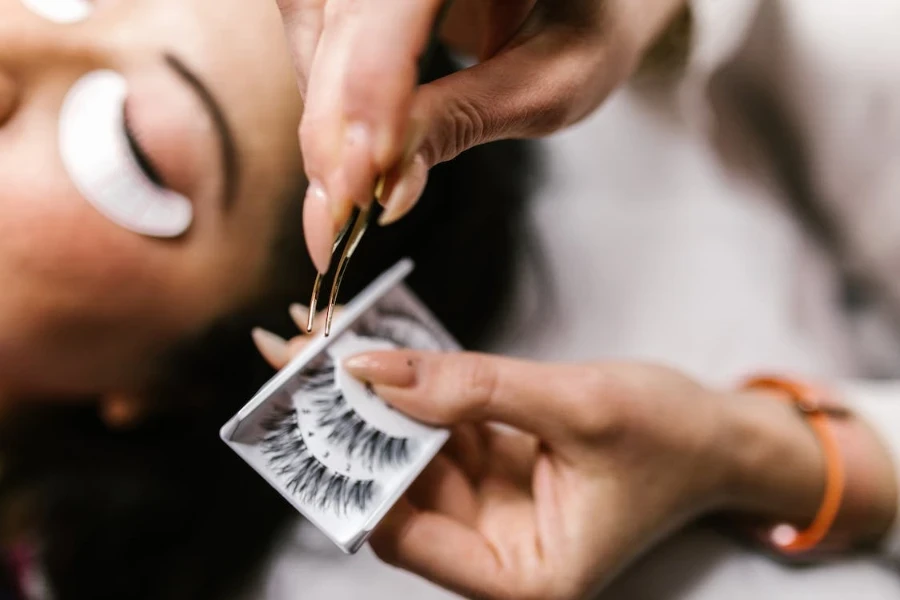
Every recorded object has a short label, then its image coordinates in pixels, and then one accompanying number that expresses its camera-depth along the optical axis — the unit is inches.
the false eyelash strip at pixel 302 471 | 15.7
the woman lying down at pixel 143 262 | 17.9
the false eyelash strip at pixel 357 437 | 16.8
